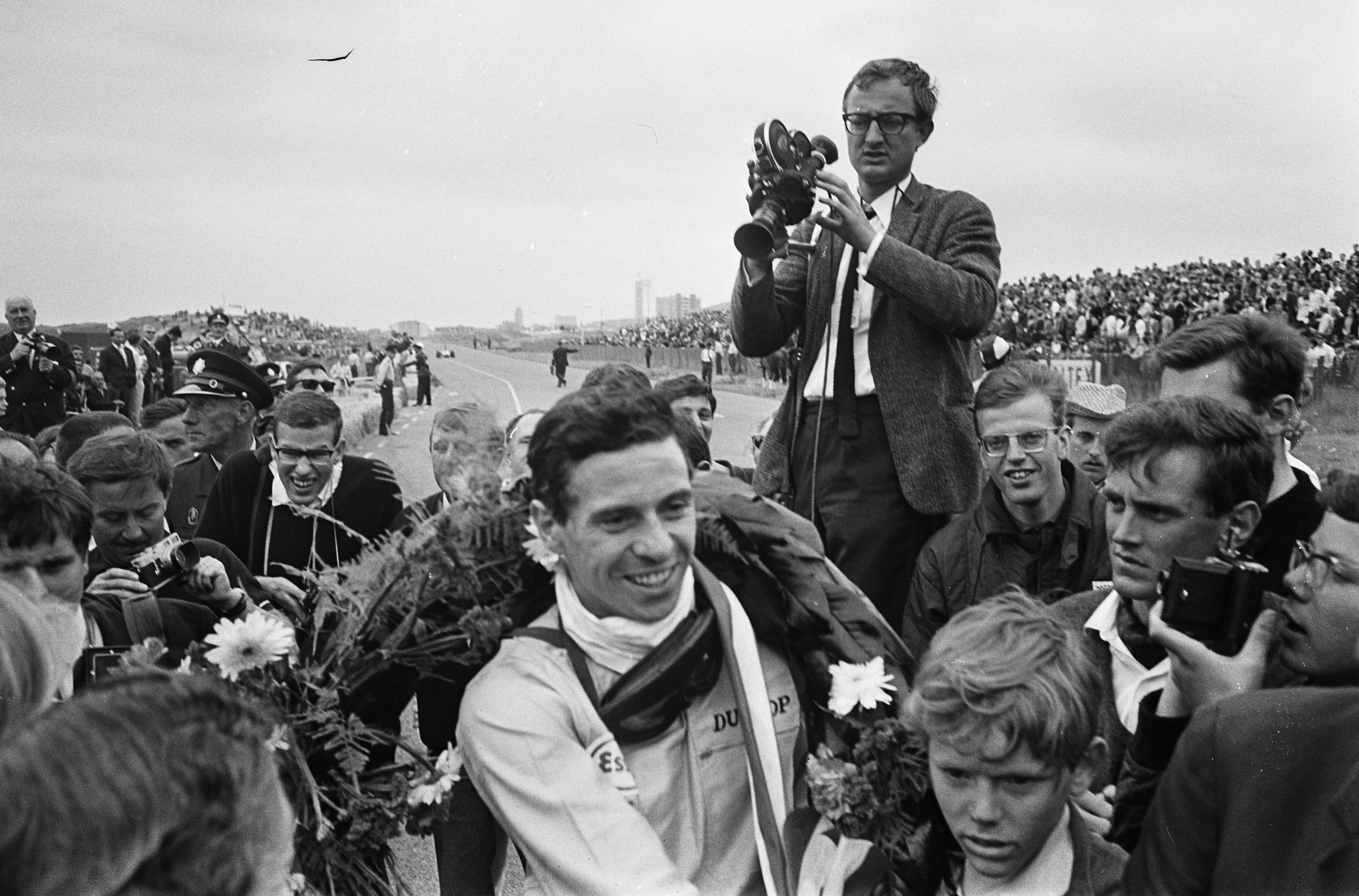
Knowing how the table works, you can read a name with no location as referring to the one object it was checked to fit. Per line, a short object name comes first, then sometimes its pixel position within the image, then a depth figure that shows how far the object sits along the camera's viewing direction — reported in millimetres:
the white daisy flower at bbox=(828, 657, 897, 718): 2549
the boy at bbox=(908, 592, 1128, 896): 2312
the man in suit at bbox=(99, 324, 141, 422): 17766
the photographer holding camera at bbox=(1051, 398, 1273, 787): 2867
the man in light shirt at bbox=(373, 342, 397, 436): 17281
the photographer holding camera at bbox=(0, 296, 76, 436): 12414
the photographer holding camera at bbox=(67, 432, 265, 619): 3855
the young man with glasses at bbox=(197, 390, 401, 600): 4605
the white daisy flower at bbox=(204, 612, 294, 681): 2475
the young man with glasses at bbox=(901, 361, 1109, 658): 3801
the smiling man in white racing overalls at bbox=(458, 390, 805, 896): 2416
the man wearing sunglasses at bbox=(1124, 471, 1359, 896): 1904
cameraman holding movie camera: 3900
